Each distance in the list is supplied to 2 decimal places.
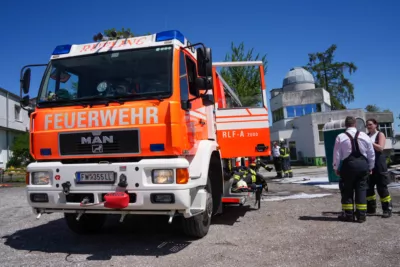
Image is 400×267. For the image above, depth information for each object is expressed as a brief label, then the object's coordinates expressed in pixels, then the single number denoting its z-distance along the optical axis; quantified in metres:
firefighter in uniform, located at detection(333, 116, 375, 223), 5.80
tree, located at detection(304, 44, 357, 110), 48.19
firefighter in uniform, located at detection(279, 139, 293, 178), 14.98
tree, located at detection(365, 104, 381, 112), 61.97
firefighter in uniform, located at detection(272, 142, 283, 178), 15.39
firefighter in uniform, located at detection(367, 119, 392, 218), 6.15
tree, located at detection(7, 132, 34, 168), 29.66
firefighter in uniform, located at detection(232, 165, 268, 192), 6.88
